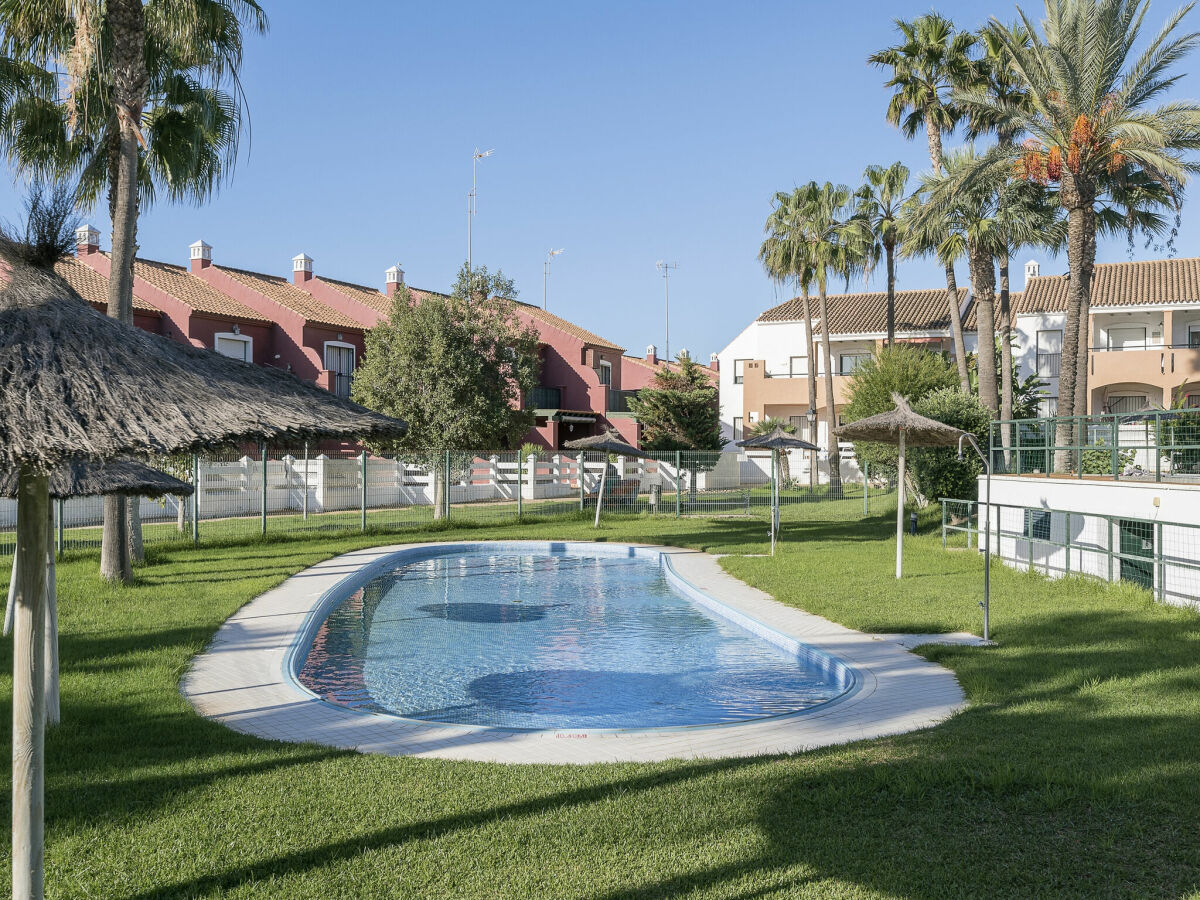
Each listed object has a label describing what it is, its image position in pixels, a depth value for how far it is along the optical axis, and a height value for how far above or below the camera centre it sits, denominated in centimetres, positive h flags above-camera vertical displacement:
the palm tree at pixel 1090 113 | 1834 +688
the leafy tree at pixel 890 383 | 2906 +237
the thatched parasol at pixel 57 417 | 378 +20
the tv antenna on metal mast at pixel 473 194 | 3981 +1133
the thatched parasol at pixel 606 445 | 2544 +43
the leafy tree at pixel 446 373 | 2366 +224
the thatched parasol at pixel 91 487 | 698 -19
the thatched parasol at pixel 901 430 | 1456 +46
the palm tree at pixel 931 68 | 2723 +1125
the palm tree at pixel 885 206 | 3556 +959
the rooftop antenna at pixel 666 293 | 6712 +1207
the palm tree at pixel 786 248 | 3800 +849
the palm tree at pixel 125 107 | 1264 +514
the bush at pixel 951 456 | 2423 +7
